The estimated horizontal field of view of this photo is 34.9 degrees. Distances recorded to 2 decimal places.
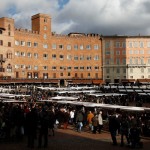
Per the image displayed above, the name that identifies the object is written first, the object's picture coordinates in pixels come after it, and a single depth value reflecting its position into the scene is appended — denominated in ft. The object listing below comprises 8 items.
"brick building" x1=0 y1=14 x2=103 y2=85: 183.95
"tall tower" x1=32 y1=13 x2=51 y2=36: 203.62
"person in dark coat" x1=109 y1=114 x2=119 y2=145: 40.78
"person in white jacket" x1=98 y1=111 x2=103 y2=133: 48.96
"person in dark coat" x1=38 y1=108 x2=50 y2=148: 38.11
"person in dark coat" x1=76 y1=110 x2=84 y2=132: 50.54
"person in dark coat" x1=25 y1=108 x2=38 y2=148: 37.67
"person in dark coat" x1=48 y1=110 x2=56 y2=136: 45.63
